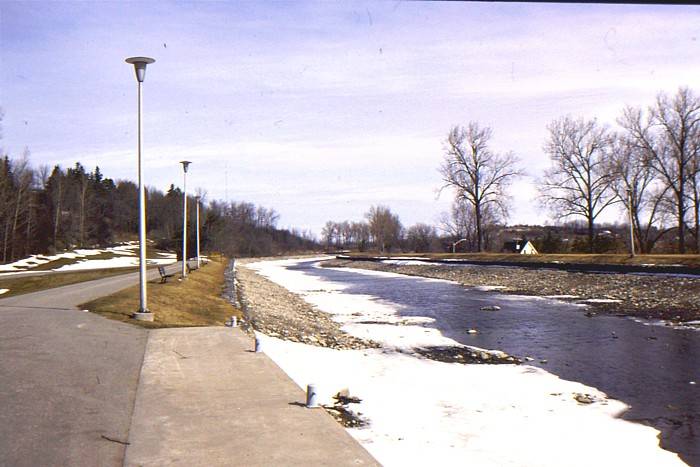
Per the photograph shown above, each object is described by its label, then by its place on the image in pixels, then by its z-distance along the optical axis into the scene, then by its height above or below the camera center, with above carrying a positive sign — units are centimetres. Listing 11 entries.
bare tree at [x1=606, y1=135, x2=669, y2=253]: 5884 +552
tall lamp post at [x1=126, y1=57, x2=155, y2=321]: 1516 +67
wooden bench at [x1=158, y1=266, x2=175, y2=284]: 2638 -154
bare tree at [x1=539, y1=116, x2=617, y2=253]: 6091 +597
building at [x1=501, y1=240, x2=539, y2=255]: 10092 -77
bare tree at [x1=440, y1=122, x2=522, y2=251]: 7494 +795
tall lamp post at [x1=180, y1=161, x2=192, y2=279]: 3152 +127
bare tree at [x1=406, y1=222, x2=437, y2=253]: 15200 +120
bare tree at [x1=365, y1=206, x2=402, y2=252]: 16075 +398
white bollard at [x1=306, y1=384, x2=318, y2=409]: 720 -184
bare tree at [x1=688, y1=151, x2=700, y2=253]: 5441 +439
